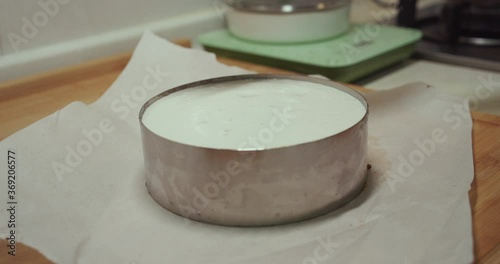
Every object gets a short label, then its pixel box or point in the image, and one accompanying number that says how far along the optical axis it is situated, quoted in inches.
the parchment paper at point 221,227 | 17.2
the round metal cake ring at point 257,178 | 17.3
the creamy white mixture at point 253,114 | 19.2
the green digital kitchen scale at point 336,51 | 32.8
